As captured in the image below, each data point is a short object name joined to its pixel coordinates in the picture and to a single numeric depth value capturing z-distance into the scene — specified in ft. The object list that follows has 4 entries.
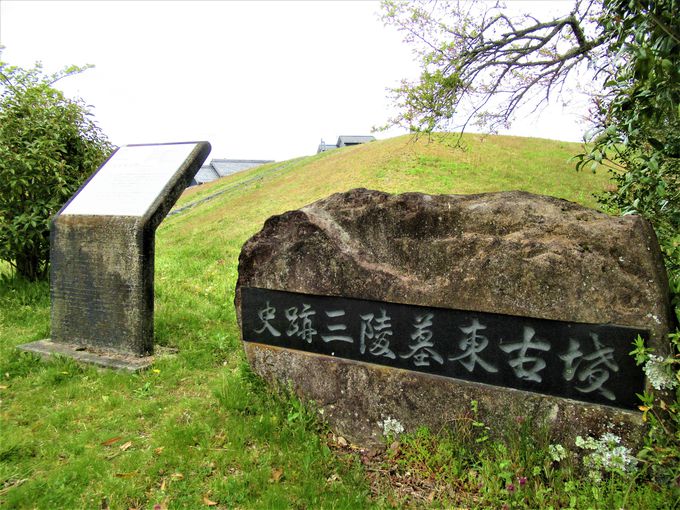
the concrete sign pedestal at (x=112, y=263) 17.25
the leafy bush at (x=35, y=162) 24.50
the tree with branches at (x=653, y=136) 8.20
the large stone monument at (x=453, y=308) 9.93
